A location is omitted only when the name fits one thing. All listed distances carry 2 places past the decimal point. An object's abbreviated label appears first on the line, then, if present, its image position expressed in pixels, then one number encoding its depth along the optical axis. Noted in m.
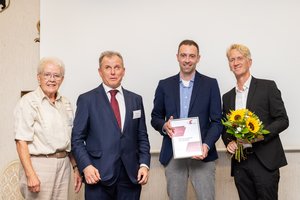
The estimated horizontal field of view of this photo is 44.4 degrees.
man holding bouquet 2.71
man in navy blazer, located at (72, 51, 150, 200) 2.38
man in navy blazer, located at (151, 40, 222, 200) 2.87
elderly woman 2.38
